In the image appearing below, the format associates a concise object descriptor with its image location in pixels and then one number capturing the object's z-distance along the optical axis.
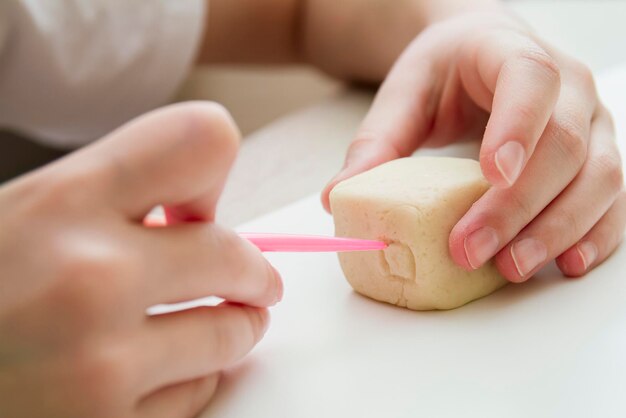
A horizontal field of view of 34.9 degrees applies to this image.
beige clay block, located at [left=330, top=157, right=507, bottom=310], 0.21
